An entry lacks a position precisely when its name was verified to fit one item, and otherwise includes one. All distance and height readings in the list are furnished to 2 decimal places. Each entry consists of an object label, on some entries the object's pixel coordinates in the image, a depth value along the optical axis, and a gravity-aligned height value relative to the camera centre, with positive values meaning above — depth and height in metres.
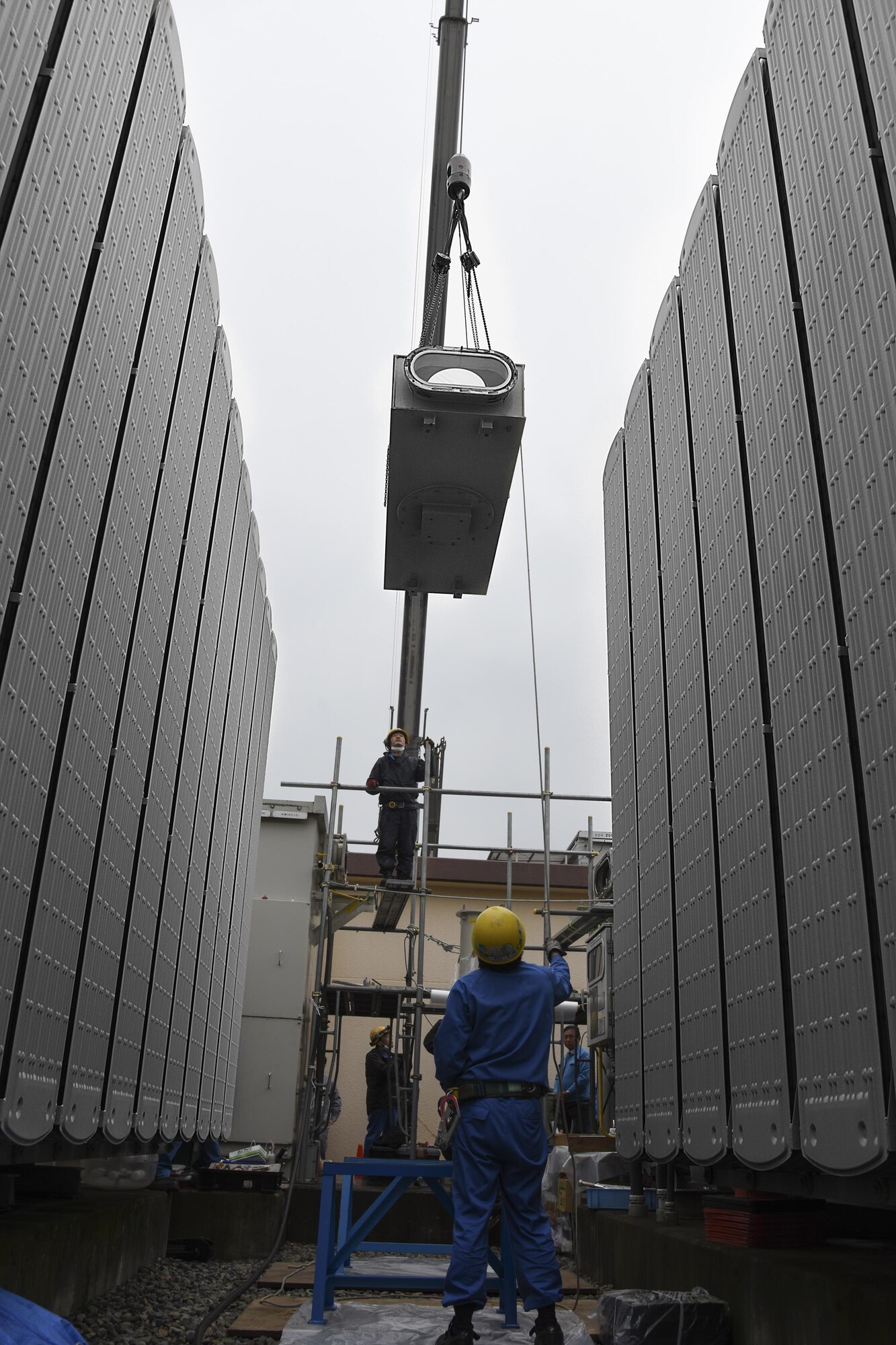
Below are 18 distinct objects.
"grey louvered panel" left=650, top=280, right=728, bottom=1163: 5.09 +1.86
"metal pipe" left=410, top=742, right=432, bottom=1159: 10.01 +1.08
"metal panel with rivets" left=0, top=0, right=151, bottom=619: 3.64 +3.04
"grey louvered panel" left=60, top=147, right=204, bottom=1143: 4.75 +2.51
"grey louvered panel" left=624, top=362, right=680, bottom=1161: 5.87 +2.01
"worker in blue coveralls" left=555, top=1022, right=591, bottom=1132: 11.05 +0.60
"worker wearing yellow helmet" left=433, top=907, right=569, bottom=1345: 4.50 +0.19
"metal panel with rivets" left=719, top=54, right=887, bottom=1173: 3.60 +1.59
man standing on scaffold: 12.13 +3.53
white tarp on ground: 4.79 -0.83
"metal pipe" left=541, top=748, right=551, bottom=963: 11.59 +3.55
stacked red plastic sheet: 4.73 -0.27
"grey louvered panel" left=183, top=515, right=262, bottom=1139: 7.77 +1.90
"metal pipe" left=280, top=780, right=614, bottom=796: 12.71 +3.96
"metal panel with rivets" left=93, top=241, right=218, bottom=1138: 5.10 +2.22
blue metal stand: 5.29 -0.51
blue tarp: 3.23 -0.57
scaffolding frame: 10.62 +1.42
